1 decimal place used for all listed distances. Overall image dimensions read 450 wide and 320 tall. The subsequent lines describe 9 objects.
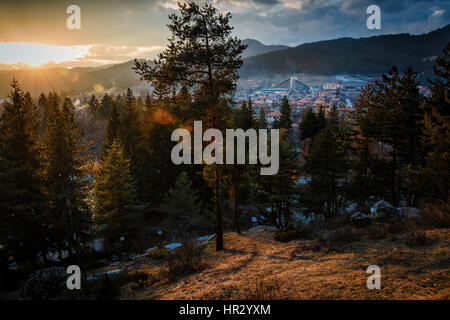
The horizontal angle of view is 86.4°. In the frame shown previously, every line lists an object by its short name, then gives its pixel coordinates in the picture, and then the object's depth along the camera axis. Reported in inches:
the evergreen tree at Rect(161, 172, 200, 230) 932.6
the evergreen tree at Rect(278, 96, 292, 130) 2309.3
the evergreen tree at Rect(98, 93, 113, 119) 2466.8
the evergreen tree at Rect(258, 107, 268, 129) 2349.2
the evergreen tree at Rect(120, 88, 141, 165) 1286.9
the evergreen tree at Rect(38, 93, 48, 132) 2100.1
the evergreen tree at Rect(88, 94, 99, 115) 2568.9
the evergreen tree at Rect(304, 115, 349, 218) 914.1
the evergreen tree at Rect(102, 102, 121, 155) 1306.6
